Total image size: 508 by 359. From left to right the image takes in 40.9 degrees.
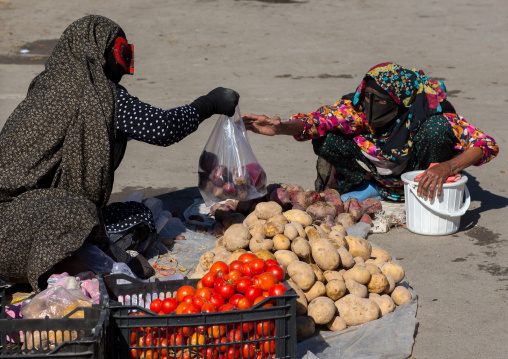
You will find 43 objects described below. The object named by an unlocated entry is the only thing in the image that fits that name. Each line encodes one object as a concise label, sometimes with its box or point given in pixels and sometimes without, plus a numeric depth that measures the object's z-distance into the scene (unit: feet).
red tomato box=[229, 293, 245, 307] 9.25
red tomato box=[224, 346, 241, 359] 8.86
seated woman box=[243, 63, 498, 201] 14.66
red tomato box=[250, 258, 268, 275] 9.80
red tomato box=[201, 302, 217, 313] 9.00
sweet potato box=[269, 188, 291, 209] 14.97
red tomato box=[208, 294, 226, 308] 9.16
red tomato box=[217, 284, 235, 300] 9.46
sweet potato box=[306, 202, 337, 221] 14.66
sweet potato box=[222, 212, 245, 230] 14.44
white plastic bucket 14.24
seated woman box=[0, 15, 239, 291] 11.28
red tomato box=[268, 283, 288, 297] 9.15
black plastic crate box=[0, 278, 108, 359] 7.72
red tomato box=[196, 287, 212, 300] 9.40
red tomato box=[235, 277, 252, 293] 9.47
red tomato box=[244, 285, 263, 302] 9.23
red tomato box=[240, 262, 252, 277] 9.82
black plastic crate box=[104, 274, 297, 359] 8.66
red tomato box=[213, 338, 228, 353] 8.78
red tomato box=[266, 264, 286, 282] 9.83
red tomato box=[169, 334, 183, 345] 8.89
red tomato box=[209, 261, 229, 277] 10.06
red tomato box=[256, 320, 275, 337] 8.89
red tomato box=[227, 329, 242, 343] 8.78
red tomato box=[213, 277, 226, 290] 9.62
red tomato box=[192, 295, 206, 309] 9.16
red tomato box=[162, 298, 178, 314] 9.38
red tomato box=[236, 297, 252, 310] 9.06
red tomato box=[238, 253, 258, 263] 10.33
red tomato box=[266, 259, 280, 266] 10.14
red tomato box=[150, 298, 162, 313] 9.43
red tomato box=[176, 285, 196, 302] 9.76
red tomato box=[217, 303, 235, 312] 9.00
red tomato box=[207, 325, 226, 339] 8.71
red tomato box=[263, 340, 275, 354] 8.95
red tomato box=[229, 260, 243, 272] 10.02
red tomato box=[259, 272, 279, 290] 9.35
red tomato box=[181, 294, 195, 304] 9.45
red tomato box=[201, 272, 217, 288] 9.86
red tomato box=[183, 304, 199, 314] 9.10
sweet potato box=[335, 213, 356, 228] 14.74
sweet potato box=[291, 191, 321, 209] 14.98
